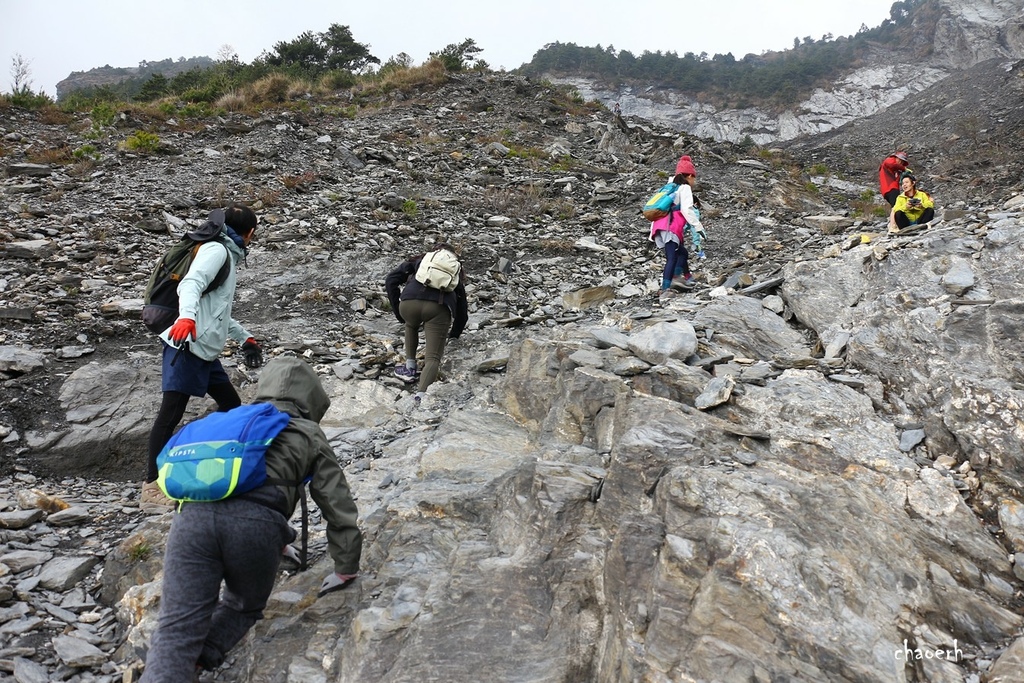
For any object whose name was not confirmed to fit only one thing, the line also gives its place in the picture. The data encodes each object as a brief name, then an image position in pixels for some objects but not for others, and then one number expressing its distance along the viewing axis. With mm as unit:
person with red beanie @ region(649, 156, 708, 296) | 7543
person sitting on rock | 7742
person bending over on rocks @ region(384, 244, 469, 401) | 6219
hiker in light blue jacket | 3941
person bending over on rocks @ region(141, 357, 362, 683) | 2635
